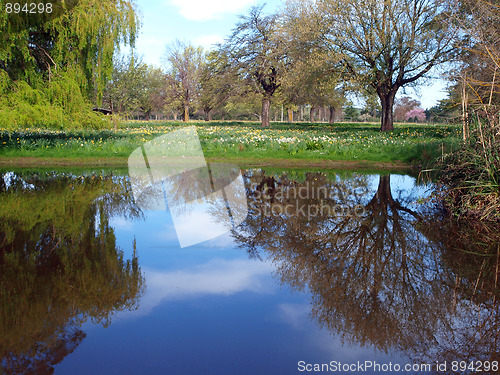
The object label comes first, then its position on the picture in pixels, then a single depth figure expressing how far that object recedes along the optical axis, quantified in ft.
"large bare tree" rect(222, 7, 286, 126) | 117.80
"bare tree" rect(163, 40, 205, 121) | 179.73
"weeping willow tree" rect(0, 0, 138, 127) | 43.70
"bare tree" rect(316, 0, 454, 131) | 78.43
